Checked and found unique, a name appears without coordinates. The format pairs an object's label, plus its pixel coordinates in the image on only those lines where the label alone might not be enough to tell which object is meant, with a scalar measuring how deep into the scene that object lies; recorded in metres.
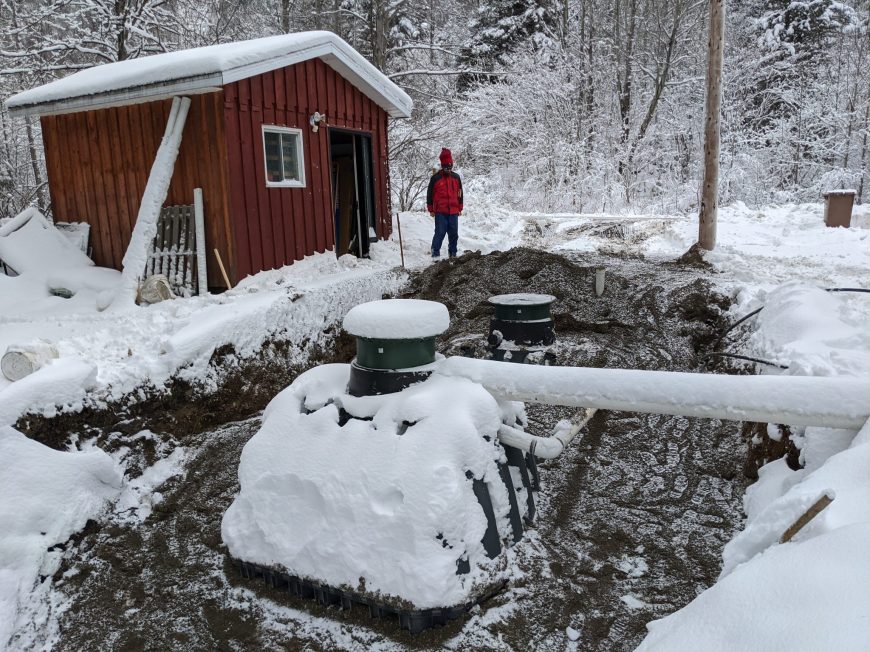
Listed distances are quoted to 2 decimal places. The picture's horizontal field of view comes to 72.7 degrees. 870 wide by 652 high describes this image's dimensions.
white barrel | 4.58
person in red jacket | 9.62
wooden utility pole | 8.44
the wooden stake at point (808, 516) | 1.96
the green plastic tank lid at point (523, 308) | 4.16
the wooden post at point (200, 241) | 7.50
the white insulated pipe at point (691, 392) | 2.86
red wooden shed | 7.34
